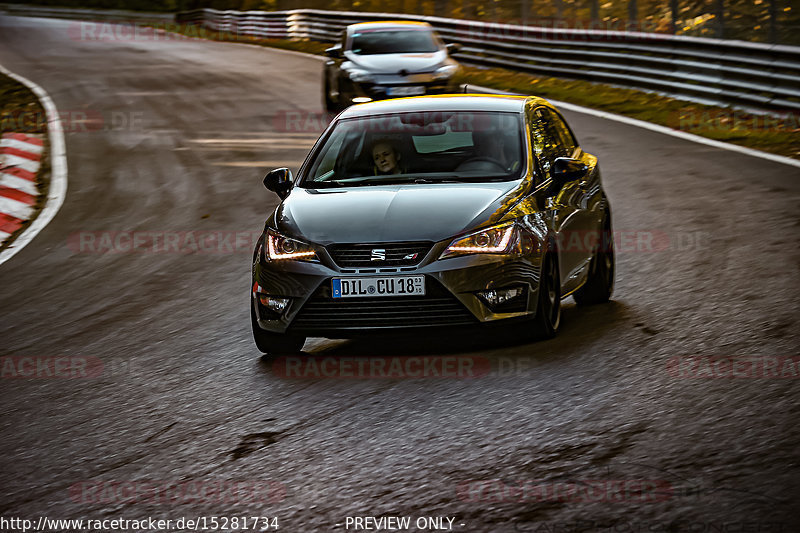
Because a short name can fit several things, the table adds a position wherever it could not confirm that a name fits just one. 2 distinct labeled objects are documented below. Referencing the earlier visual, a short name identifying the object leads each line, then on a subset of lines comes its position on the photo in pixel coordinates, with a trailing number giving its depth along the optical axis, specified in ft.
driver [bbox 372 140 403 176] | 54.49
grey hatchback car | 46.60
